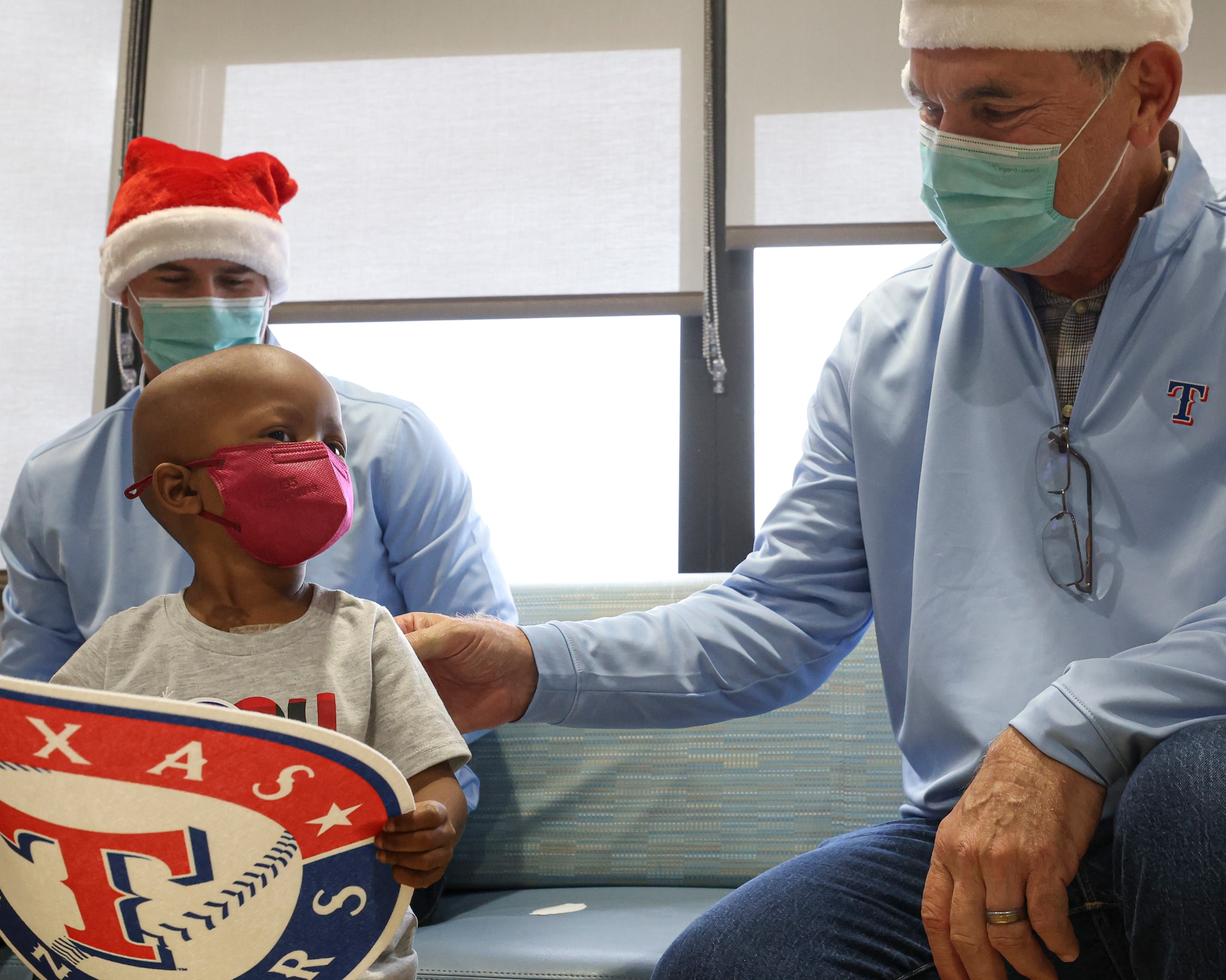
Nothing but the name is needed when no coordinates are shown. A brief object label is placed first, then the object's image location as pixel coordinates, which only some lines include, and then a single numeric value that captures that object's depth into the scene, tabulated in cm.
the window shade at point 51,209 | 284
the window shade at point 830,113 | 269
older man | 101
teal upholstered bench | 178
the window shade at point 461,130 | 279
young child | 102
